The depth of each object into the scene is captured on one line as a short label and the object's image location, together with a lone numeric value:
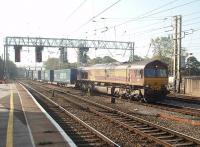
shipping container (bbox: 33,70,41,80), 104.53
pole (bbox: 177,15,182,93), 40.75
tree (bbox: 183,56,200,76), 82.95
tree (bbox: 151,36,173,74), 105.62
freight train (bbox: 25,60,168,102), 29.34
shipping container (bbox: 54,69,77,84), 55.62
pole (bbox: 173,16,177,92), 41.75
